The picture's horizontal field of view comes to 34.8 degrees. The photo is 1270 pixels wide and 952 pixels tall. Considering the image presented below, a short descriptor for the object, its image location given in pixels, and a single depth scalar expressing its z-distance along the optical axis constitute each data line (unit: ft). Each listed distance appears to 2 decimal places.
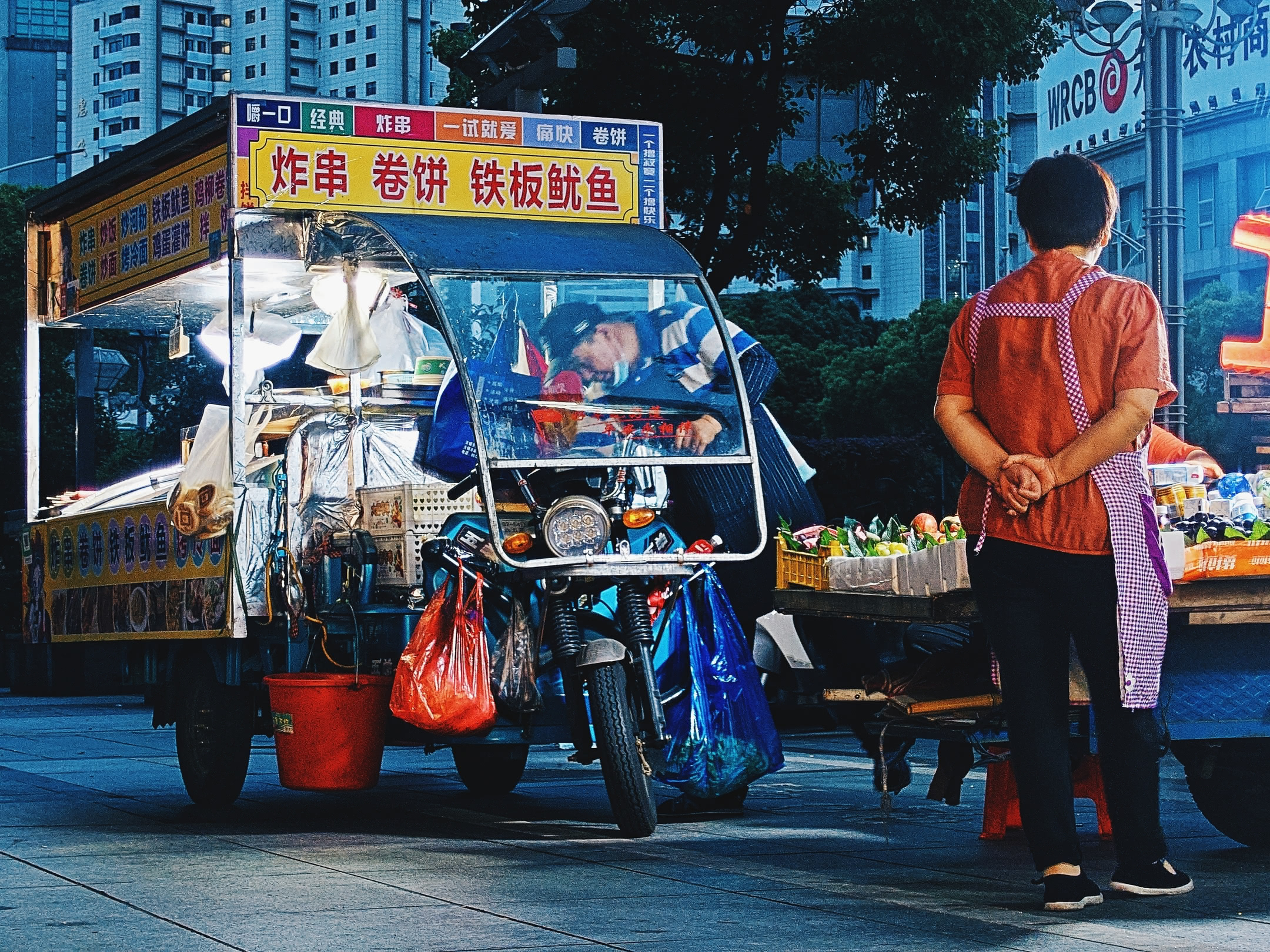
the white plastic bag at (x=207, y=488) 26.89
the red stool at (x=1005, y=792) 22.29
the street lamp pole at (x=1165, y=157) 47.52
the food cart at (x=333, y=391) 24.49
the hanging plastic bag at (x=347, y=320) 30.48
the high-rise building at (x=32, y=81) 352.08
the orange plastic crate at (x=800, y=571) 21.83
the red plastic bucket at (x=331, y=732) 24.80
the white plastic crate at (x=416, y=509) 26.91
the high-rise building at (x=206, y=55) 396.37
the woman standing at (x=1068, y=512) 16.37
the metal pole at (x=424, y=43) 80.74
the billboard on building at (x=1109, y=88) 132.46
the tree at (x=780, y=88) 57.82
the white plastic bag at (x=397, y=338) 32.99
